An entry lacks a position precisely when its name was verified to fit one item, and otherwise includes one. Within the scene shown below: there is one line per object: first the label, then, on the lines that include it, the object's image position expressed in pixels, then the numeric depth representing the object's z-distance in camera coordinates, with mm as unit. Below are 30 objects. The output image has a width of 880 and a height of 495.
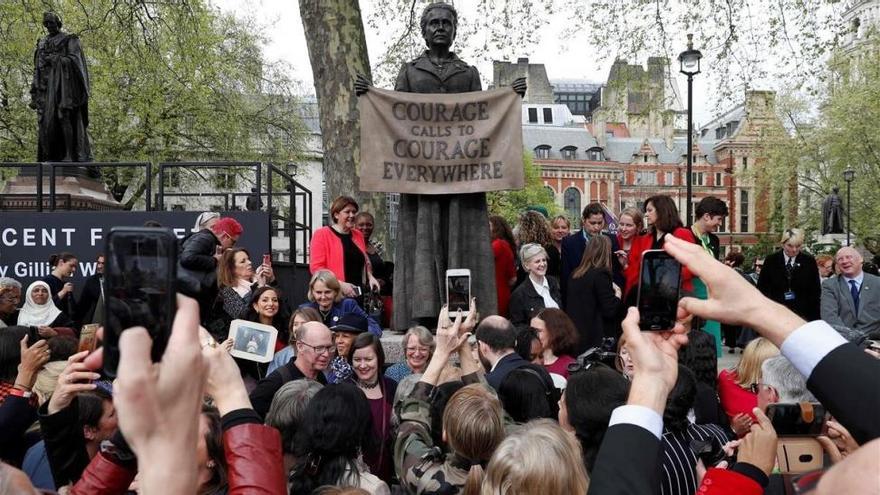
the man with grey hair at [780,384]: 3496
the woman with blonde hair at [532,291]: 7008
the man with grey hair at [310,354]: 4570
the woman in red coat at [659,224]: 6945
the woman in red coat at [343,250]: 7348
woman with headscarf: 8523
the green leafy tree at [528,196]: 61000
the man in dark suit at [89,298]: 8828
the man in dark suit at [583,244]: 8195
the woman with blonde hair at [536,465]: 2428
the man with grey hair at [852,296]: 9562
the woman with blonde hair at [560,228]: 9117
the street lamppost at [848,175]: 34034
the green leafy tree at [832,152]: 36344
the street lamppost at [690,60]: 15156
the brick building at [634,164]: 83875
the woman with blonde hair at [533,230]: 8117
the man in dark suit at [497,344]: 4809
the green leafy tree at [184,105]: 25156
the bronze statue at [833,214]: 32500
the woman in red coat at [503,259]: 7746
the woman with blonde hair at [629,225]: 7984
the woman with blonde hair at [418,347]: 5059
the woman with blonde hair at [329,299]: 6438
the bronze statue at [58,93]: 12672
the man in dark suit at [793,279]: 11055
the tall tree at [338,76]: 12891
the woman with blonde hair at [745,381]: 4645
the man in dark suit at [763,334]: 1563
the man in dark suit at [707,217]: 7730
